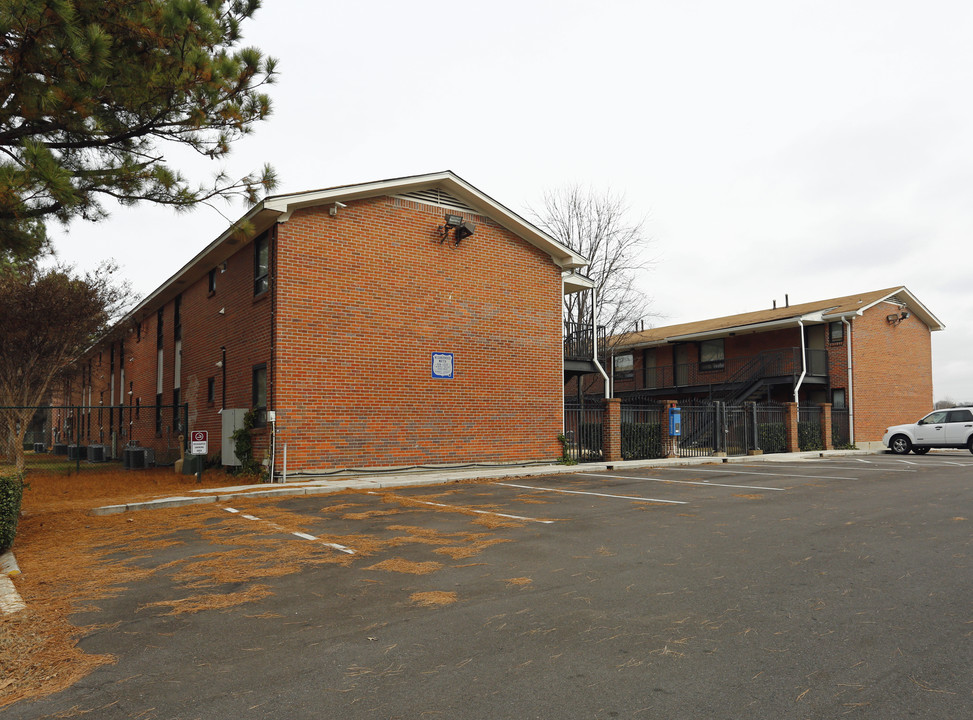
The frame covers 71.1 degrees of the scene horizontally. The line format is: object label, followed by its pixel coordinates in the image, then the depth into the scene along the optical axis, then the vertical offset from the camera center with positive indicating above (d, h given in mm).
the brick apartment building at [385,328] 15047 +1894
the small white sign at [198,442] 15367 -824
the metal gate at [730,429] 23656 -1003
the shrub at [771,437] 24984 -1336
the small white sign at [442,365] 16938 +961
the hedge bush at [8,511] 7438 -1147
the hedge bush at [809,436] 26516 -1376
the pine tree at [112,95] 7719 +3980
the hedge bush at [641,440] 22453 -1259
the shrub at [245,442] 15516 -843
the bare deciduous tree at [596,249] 34438 +7764
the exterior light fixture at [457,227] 17203 +4486
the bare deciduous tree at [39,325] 20594 +2551
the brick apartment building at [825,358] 29078 +1967
